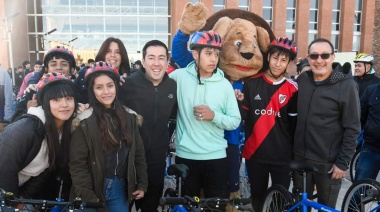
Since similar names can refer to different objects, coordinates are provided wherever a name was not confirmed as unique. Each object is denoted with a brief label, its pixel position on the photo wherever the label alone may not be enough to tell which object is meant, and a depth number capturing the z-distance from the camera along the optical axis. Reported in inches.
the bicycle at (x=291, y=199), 114.7
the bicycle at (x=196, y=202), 89.5
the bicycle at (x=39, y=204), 76.6
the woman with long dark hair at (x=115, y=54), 149.6
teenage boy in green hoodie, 124.3
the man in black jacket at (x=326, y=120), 118.7
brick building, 1002.7
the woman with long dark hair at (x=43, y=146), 92.6
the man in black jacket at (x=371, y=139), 151.3
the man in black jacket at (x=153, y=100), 122.9
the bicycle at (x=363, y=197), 114.1
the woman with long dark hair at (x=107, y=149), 104.3
